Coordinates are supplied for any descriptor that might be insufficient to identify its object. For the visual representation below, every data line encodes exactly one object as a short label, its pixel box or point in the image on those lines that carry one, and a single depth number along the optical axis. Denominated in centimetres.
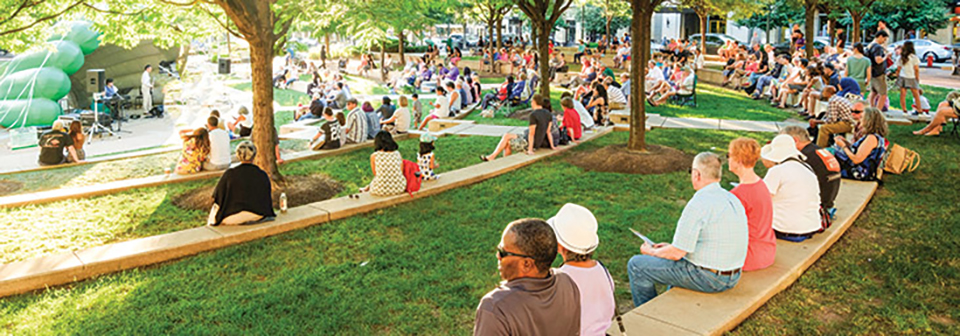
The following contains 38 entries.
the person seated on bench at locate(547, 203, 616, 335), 371
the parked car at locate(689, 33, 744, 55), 4497
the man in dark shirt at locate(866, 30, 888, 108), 1534
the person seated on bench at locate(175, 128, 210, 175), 1152
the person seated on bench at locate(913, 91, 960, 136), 1267
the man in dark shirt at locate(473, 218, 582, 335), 307
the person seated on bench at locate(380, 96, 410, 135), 1576
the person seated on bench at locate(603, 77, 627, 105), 1723
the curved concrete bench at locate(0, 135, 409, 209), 962
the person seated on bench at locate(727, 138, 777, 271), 531
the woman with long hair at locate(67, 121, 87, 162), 1391
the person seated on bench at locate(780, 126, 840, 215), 709
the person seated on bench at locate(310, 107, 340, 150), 1368
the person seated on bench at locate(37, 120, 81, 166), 1326
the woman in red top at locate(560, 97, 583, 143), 1329
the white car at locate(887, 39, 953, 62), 3691
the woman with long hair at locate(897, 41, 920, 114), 1528
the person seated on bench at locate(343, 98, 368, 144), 1460
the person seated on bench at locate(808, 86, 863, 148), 1119
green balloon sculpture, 2089
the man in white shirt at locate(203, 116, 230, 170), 1170
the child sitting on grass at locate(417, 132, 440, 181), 1019
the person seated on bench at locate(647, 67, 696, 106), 1939
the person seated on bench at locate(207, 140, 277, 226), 766
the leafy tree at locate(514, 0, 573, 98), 1622
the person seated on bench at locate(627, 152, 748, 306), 477
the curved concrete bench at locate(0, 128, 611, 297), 630
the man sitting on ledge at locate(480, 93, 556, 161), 1231
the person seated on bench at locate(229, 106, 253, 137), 1738
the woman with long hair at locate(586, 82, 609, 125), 1575
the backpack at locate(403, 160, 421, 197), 943
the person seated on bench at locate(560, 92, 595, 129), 1464
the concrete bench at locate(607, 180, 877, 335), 476
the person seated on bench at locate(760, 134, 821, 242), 613
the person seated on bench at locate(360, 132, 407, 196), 920
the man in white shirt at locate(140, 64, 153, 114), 2456
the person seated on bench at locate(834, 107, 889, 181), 916
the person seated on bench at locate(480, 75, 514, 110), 1973
